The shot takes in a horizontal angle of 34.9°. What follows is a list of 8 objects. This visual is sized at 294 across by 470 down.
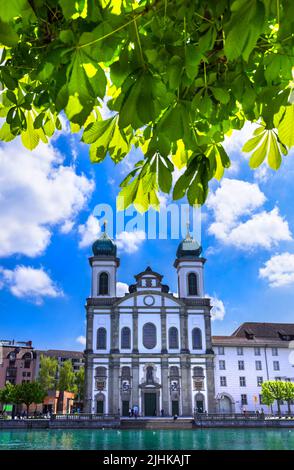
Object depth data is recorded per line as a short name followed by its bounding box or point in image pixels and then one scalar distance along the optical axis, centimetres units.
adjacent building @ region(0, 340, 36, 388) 6656
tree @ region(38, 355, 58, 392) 6369
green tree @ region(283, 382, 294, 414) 4444
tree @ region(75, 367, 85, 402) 6856
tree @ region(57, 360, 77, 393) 6789
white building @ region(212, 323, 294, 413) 4709
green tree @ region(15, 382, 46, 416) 4884
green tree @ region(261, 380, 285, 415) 4450
